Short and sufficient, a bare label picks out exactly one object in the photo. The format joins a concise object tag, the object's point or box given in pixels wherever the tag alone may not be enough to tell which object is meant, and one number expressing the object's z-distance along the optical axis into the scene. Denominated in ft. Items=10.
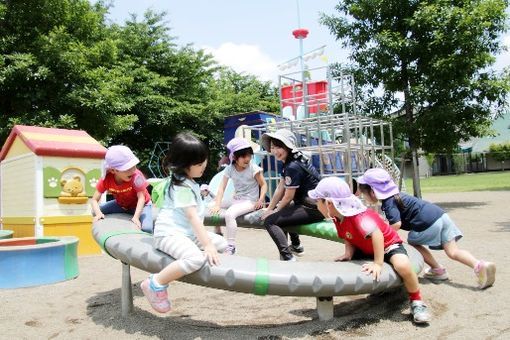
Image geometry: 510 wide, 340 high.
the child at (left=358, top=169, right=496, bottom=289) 12.17
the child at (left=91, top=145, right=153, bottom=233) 12.54
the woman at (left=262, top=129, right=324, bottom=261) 14.10
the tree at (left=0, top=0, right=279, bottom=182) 42.78
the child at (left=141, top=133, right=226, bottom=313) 9.12
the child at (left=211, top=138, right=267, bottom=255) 15.78
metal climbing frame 24.13
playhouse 21.39
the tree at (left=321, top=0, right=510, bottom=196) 36.99
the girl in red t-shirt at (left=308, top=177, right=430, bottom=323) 9.91
